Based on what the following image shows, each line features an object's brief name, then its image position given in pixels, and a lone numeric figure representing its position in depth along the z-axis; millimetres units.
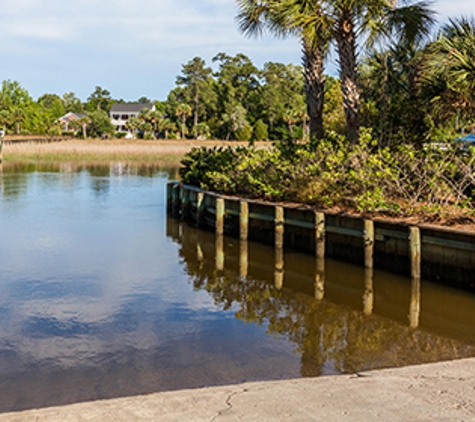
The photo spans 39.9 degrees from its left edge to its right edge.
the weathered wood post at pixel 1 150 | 63450
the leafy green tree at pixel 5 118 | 101938
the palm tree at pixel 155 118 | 104812
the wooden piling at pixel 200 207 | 22797
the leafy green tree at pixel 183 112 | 100144
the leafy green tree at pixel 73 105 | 162500
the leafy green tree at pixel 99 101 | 161750
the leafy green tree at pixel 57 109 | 139750
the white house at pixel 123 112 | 139538
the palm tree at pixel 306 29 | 18422
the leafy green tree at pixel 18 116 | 104825
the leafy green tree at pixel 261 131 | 89812
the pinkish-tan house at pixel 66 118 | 138000
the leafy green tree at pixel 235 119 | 94125
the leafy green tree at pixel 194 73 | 112312
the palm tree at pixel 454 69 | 16375
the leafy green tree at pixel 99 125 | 106875
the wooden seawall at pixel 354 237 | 13242
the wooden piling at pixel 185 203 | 24859
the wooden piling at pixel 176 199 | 26531
